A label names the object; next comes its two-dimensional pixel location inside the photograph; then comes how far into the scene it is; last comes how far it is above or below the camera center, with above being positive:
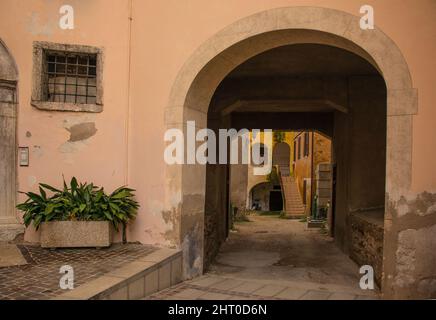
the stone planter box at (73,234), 5.65 -0.98
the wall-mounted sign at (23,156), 6.23 +0.09
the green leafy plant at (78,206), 5.73 -0.60
